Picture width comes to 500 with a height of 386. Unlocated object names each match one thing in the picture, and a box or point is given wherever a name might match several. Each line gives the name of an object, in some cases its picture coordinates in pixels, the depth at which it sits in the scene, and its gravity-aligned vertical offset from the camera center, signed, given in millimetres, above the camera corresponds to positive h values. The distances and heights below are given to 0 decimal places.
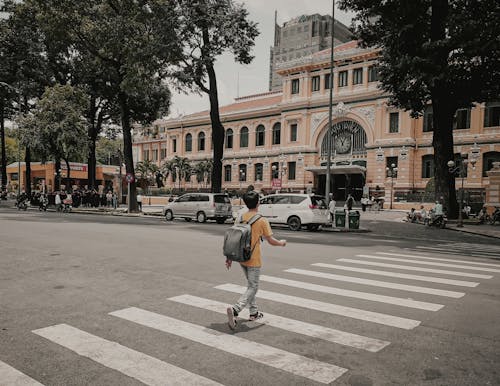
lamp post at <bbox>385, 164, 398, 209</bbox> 41588 +1900
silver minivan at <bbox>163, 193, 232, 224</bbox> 22953 -1109
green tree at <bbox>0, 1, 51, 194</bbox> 32938 +10493
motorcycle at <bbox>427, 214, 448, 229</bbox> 22266 -1587
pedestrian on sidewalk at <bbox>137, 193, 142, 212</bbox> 32753 -1070
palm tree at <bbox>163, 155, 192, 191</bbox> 61375 +2781
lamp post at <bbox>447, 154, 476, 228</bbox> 22672 +1213
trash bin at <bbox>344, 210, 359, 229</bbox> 19641 -1421
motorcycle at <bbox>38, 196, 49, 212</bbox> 31547 -1357
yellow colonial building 41375 +5937
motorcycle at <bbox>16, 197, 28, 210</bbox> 31906 -1469
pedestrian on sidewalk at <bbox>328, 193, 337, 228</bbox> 20284 -1046
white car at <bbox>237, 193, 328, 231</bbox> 18997 -997
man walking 5000 -791
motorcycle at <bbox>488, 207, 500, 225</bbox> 25172 -1548
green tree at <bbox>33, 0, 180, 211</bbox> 22984 +8961
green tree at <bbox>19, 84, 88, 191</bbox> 31328 +4679
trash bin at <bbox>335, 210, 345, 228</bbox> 20125 -1375
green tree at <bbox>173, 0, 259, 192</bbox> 22734 +8263
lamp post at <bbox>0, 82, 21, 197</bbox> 33781 +7836
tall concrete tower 104375 +38785
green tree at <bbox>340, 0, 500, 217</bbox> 20109 +6746
